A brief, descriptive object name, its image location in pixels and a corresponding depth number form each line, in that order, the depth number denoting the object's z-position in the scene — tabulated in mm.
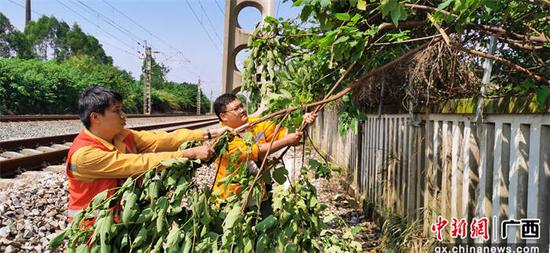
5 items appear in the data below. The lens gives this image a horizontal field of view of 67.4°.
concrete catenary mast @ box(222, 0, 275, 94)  5673
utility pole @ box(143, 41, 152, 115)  43450
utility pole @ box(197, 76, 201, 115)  66862
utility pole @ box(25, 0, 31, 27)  50828
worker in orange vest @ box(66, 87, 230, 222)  2223
